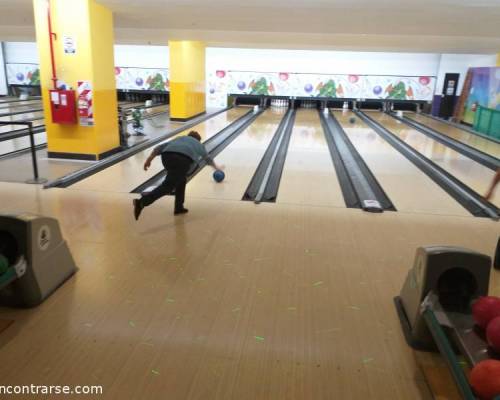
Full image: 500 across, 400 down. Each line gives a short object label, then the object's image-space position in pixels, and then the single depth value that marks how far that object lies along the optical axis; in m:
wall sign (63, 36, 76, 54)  5.88
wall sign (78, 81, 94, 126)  6.06
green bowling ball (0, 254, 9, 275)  2.26
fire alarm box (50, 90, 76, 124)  6.00
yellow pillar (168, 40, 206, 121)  11.70
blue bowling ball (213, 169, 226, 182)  5.43
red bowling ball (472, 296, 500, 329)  1.91
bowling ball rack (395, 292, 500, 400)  1.71
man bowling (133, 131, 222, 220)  3.86
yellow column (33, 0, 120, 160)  5.82
